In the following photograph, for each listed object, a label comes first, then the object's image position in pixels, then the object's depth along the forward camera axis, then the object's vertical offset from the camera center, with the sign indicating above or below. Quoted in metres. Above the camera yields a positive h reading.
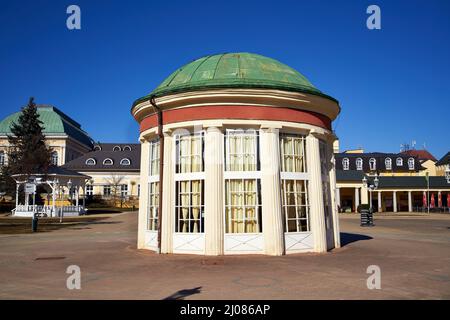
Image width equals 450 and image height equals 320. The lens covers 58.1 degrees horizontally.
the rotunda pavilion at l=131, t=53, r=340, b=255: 13.66 +1.33
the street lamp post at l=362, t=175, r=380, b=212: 40.19 +1.59
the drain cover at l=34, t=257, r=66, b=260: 13.84 -1.89
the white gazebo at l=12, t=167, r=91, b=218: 44.03 +2.03
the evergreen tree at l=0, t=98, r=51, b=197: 46.84 +7.06
